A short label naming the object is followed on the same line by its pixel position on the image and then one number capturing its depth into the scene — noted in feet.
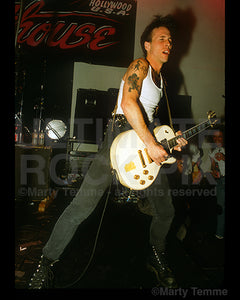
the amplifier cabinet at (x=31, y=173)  11.15
